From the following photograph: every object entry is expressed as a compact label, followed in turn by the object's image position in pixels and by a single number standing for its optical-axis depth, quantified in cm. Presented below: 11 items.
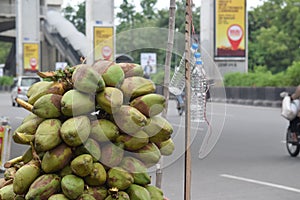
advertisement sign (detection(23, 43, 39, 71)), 5750
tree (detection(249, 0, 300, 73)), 5972
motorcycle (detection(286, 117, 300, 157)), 1257
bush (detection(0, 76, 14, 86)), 7331
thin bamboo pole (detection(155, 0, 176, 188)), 348
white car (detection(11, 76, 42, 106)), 3466
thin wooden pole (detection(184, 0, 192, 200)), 356
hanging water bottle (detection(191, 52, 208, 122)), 378
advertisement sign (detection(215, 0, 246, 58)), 4281
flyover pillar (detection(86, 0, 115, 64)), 3691
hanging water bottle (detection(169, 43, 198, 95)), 375
